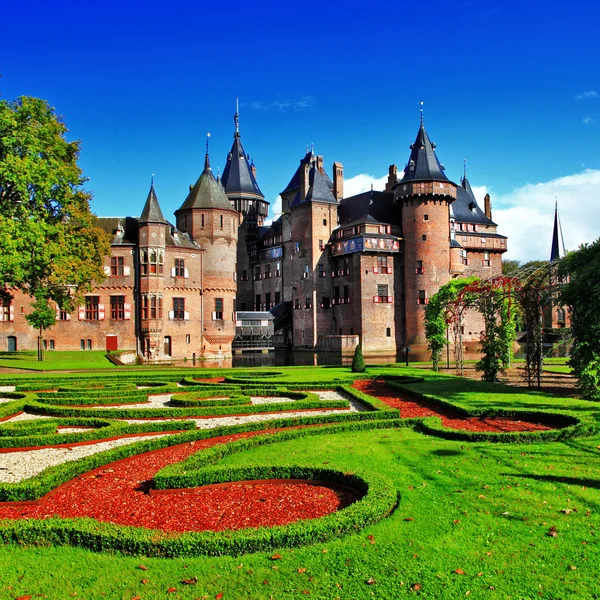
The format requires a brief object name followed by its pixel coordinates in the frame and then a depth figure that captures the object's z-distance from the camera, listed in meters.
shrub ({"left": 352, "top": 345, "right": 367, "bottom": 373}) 25.14
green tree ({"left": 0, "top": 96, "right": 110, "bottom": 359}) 25.91
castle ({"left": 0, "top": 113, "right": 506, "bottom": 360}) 43.97
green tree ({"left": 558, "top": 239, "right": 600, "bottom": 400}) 15.72
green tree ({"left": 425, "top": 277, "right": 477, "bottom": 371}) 28.45
